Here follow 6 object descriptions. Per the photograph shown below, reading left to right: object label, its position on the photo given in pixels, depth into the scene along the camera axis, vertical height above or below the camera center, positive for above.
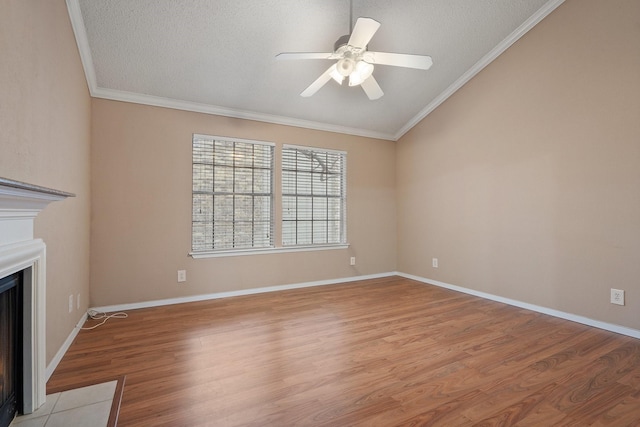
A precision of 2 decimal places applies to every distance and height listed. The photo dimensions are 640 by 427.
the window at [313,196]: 4.18 +0.29
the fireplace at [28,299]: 1.26 -0.42
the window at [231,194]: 3.62 +0.27
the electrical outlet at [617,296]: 2.60 -0.72
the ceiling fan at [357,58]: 2.09 +1.17
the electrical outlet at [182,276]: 3.45 -0.71
